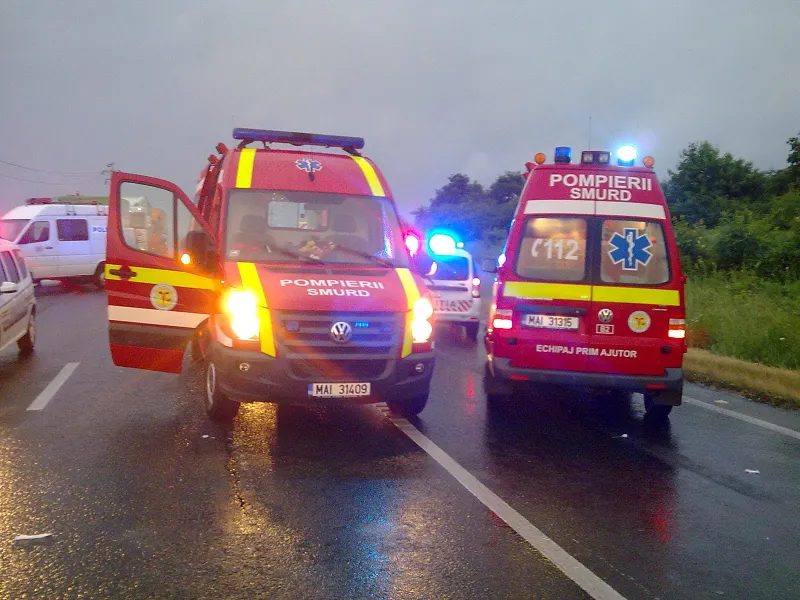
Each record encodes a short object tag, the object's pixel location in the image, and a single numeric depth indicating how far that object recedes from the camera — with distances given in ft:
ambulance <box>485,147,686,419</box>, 24.38
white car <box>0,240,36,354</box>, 32.32
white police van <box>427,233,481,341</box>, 45.24
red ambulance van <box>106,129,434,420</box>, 21.74
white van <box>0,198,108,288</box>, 71.00
